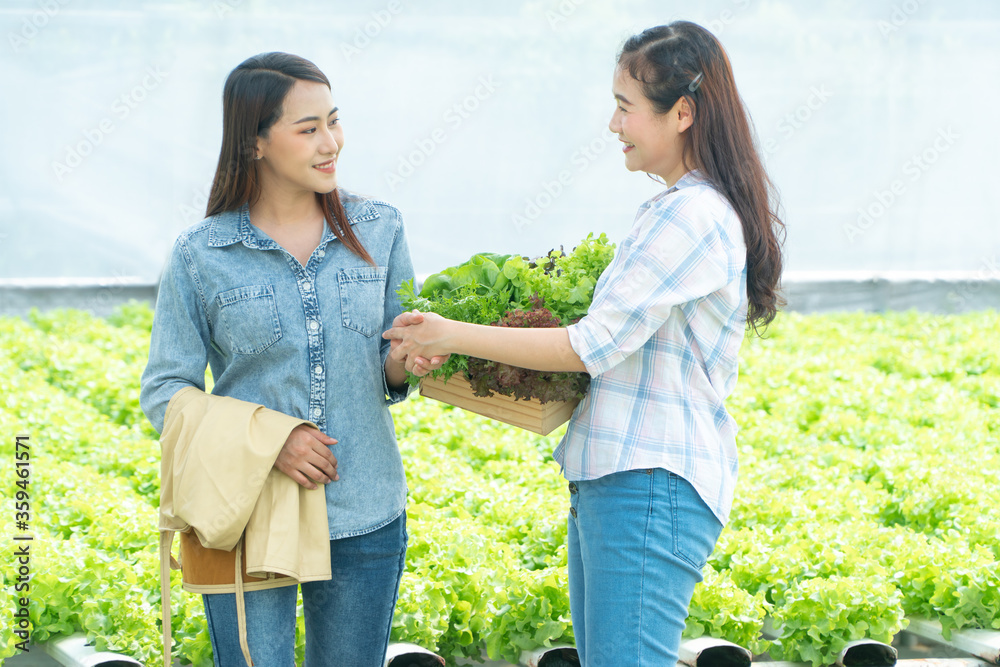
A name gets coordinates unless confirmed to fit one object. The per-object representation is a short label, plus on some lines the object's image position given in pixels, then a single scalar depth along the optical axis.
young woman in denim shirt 4.14
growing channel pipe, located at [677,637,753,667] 6.51
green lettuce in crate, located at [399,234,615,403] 3.94
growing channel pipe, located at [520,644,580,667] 6.59
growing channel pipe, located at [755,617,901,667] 6.70
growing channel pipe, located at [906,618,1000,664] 6.85
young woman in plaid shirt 3.62
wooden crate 4.00
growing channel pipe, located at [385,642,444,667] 6.29
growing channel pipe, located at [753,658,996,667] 6.76
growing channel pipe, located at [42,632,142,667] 6.26
